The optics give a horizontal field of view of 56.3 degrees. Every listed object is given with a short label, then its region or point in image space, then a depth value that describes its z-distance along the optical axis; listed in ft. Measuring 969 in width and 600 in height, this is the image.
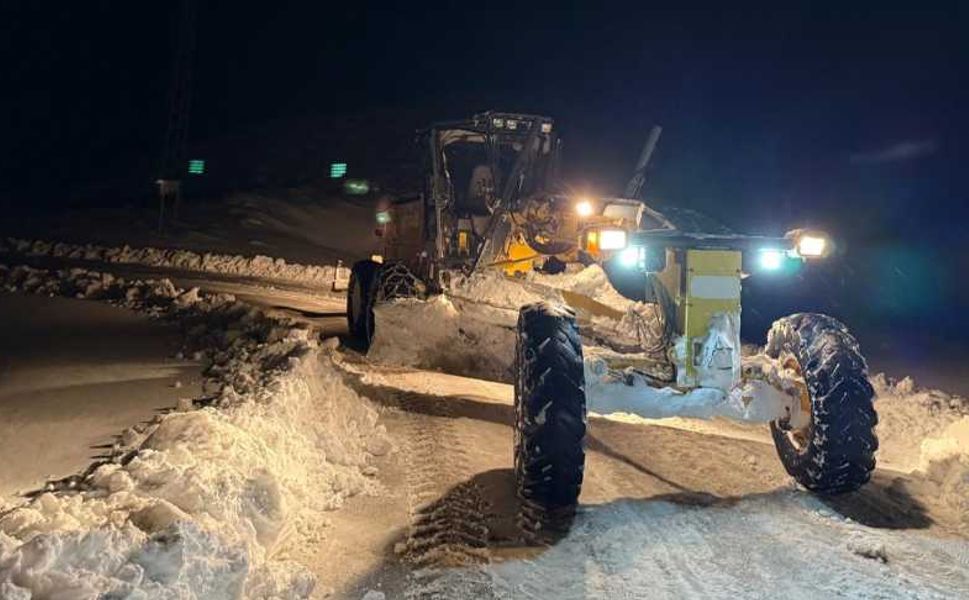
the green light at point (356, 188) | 132.26
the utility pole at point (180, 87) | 122.72
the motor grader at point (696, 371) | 19.63
